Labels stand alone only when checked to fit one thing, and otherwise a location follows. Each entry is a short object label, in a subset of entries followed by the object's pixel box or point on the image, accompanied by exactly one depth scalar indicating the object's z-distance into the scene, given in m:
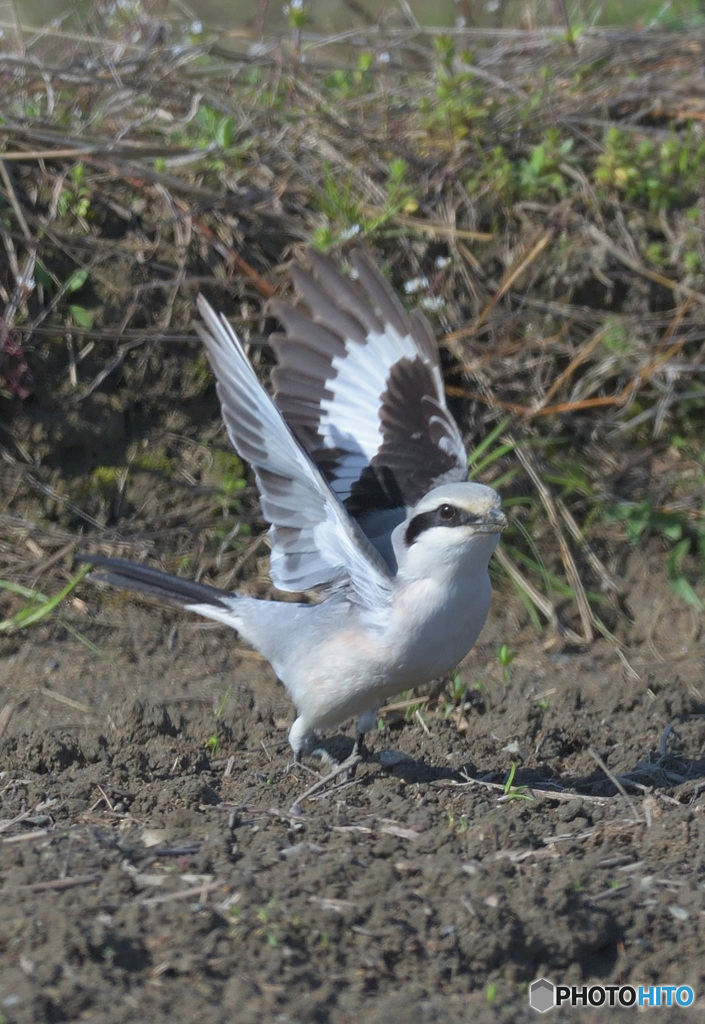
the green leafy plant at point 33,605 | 10.78
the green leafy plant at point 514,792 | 8.05
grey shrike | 8.29
